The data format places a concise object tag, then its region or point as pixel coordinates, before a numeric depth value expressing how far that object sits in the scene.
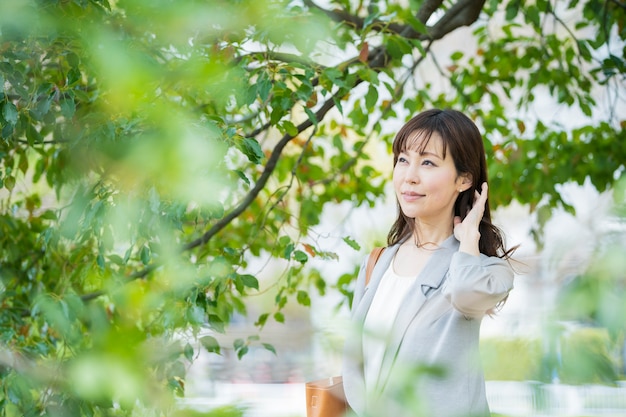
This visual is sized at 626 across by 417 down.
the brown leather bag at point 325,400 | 2.45
